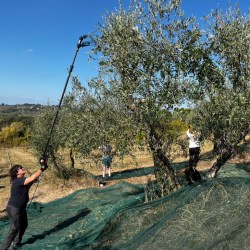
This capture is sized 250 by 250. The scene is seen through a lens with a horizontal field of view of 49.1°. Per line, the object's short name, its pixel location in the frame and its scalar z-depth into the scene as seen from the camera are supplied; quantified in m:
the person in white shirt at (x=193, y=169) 8.67
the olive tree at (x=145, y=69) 7.59
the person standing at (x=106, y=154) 9.85
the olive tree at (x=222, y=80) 7.54
